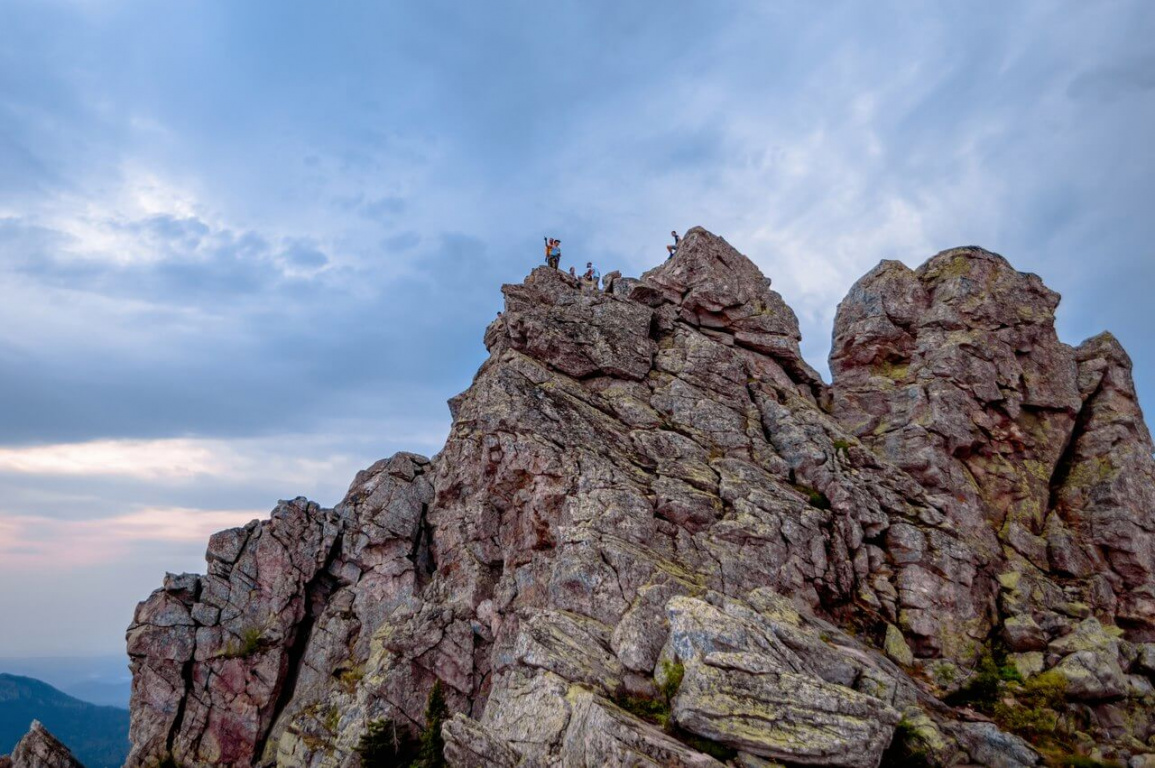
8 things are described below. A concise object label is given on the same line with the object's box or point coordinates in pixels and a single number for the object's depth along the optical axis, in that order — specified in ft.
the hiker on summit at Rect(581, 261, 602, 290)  221.25
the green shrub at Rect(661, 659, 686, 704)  103.30
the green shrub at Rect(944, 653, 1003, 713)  125.59
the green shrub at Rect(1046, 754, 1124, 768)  111.14
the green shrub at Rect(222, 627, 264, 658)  174.60
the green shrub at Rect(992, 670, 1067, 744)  120.06
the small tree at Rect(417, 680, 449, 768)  125.70
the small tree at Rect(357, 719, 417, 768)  132.57
